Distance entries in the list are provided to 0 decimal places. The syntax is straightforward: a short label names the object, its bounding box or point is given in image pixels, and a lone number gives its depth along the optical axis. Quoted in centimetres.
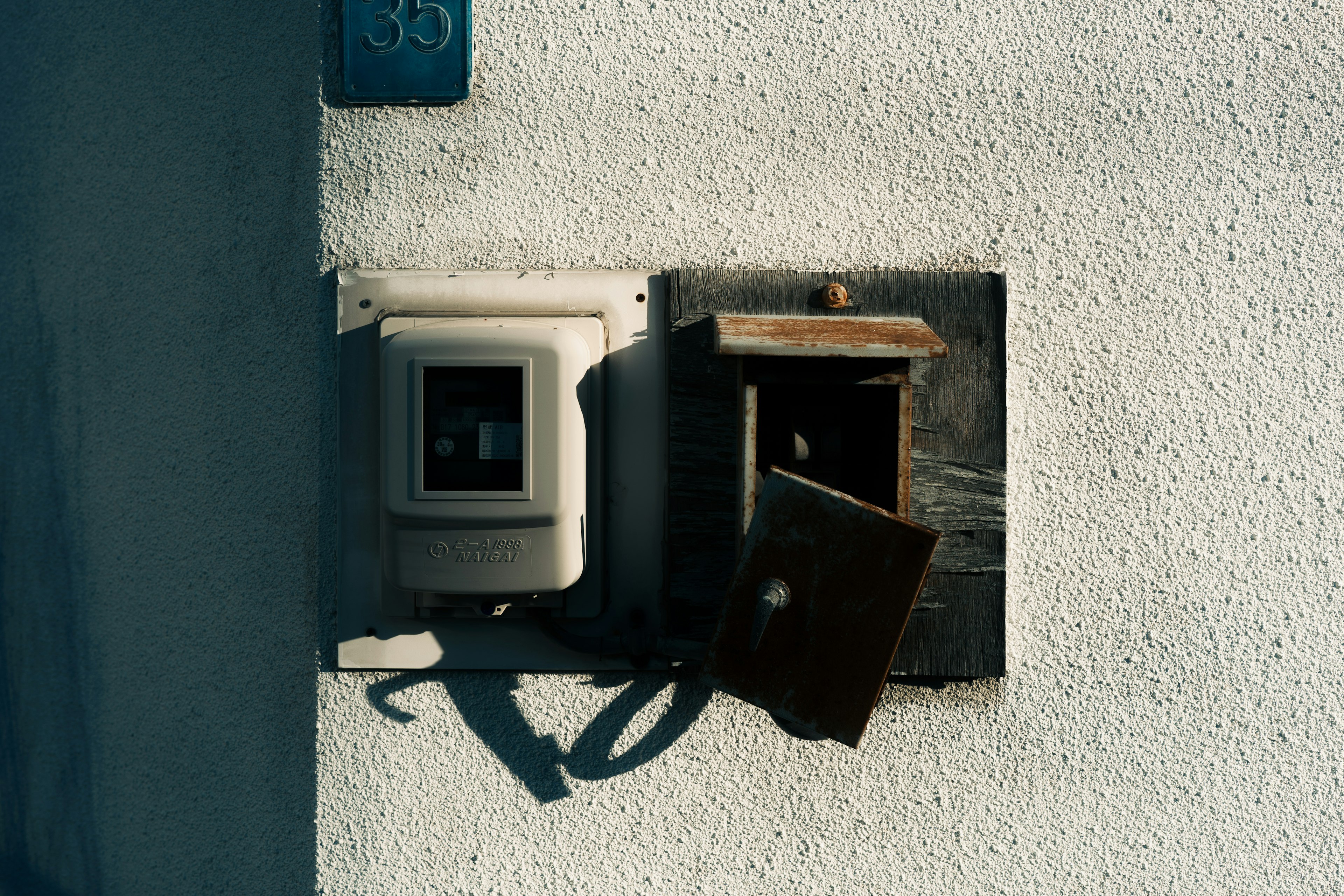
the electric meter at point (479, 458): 121
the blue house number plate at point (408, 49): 138
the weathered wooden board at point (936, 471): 134
